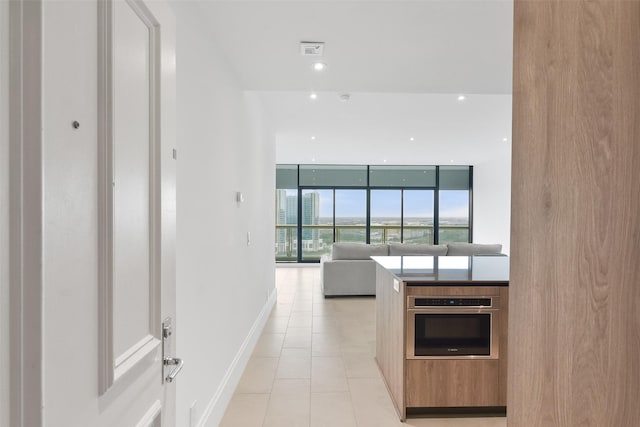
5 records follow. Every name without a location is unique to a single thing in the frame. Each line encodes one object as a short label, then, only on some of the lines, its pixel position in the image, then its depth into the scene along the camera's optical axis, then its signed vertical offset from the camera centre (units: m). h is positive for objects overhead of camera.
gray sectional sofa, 5.64 -1.01
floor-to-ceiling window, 9.36 +0.09
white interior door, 0.57 -0.01
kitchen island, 2.26 -0.89
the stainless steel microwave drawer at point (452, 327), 2.26 -0.79
